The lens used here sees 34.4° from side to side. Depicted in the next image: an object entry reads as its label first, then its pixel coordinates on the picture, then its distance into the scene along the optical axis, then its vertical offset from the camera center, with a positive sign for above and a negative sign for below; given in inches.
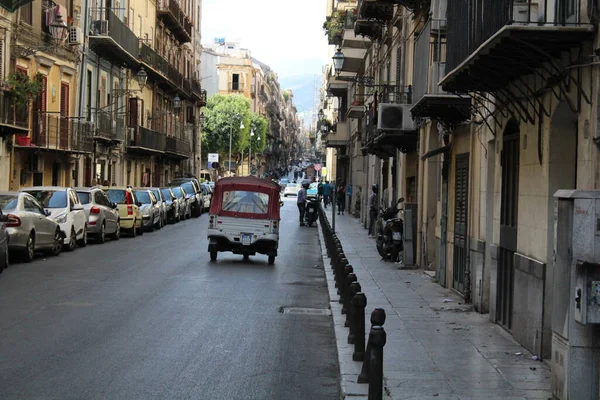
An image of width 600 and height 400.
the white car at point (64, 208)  976.9 -22.8
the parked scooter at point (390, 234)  915.4 -40.1
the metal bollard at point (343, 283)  495.8 -50.9
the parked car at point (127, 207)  1300.4 -27.5
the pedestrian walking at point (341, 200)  2197.1 -19.2
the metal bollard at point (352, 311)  396.1 -50.9
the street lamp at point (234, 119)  4235.5 +313.2
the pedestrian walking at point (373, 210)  1325.0 -24.4
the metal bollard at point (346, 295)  455.2 -53.5
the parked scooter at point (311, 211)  1715.1 -35.9
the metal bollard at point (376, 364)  277.6 -49.6
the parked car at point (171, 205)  1699.1 -29.9
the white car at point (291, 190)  3371.1 +1.3
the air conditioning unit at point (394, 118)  933.2 +72.5
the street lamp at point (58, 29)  1401.3 +230.7
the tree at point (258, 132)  4849.9 +296.0
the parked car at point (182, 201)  1820.9 -24.2
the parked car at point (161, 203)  1546.5 -24.6
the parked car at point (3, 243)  732.0 -44.9
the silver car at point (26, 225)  814.5 -34.8
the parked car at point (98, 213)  1123.9 -31.4
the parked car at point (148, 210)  1426.1 -33.2
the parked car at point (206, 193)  2243.7 -10.2
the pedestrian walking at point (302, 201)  1724.9 -18.4
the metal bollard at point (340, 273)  562.1 -51.7
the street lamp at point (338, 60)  1343.1 +184.1
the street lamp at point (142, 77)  1779.0 +204.3
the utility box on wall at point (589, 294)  287.3 -28.8
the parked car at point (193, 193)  1987.7 -9.6
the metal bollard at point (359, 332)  387.5 -56.3
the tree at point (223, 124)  4323.3 +289.6
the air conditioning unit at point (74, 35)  1558.8 +243.7
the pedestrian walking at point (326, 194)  2425.0 -7.0
